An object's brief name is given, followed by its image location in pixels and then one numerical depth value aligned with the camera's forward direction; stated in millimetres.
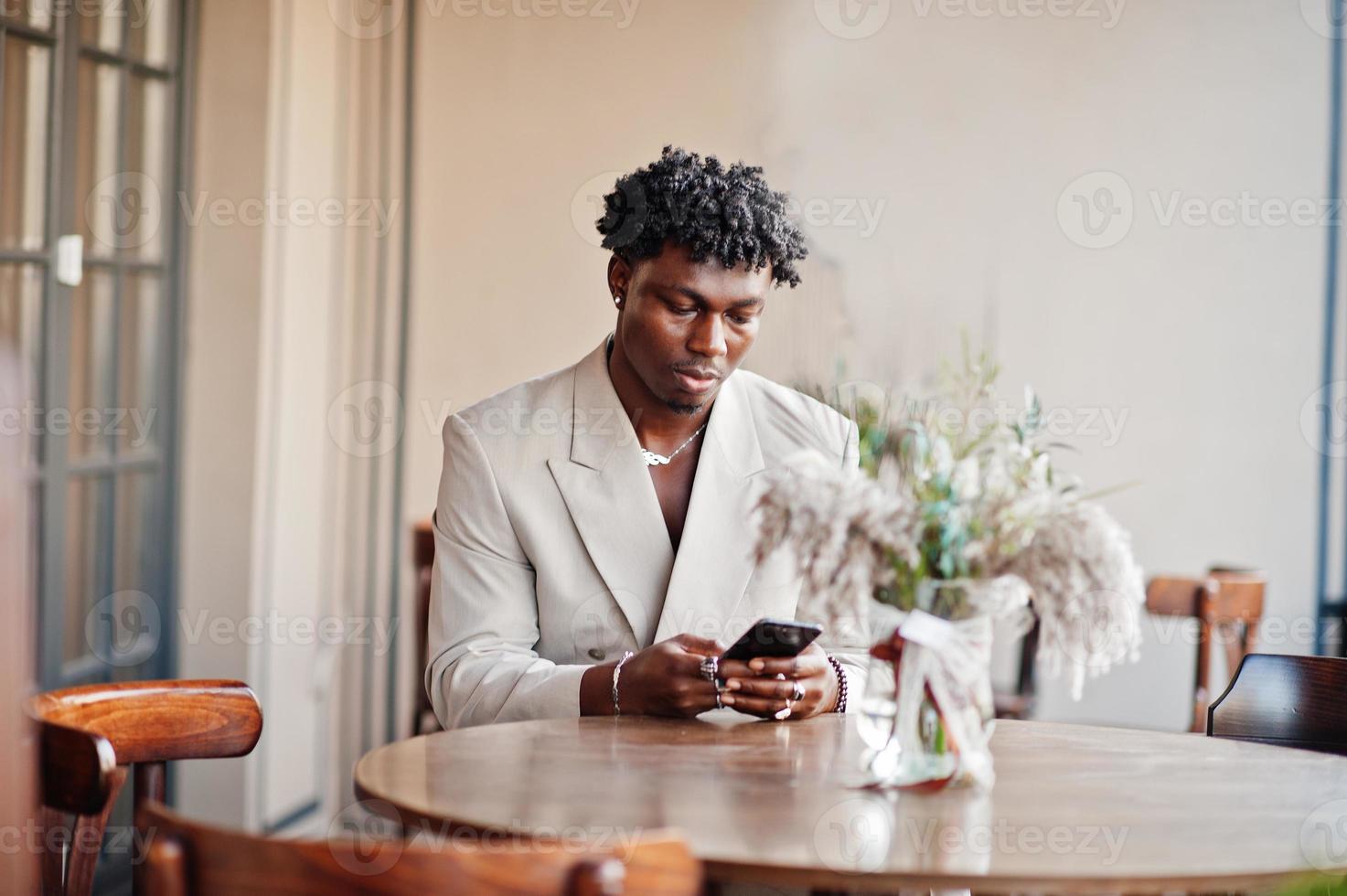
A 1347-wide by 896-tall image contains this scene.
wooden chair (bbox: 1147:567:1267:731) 3758
